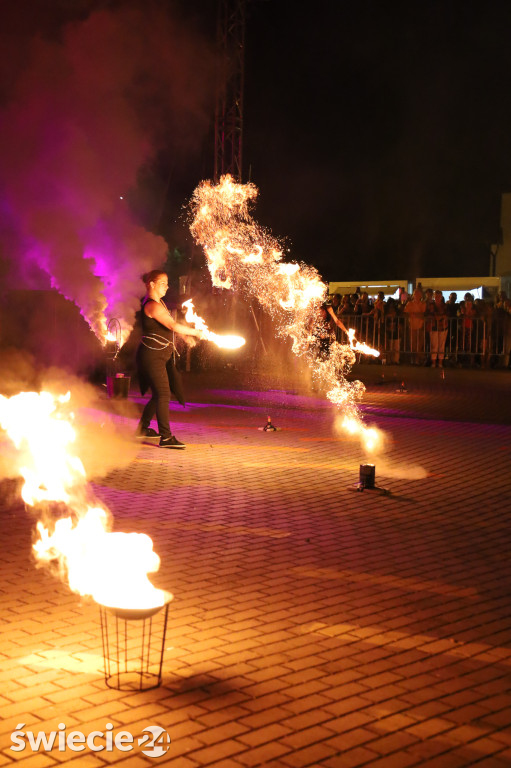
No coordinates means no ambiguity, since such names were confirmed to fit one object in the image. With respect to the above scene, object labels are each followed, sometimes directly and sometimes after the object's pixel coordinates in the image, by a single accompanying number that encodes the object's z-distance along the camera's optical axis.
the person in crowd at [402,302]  24.25
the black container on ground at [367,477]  8.65
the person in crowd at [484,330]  23.00
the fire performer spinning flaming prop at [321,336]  20.78
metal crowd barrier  23.11
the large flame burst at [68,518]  4.21
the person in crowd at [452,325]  23.62
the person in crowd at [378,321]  24.22
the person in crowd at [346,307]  24.94
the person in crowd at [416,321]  23.67
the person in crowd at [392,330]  24.12
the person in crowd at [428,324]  23.58
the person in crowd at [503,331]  22.80
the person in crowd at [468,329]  23.17
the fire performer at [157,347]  10.87
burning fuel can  3.83
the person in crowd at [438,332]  23.38
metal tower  21.50
